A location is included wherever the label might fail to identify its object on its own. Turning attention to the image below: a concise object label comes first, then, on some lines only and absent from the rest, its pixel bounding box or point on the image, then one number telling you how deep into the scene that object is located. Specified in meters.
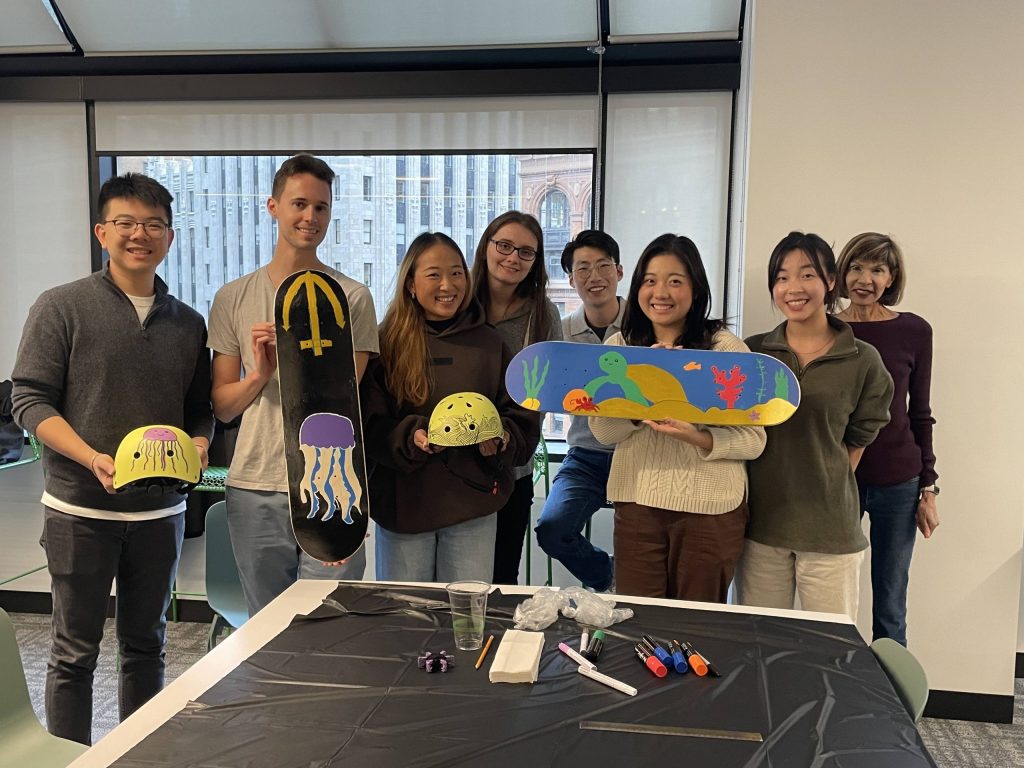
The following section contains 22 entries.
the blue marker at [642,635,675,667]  1.45
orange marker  1.43
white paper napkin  1.38
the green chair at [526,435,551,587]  3.23
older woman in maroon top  2.34
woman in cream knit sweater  2.00
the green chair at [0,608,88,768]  1.57
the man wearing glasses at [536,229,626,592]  2.64
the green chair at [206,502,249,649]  2.68
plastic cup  1.50
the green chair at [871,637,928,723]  1.44
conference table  1.19
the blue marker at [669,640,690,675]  1.44
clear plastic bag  1.62
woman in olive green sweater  2.03
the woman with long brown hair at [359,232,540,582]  2.07
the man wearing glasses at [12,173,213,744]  1.98
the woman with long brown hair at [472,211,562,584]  2.36
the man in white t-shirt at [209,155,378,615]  2.04
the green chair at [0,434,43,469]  3.36
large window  3.47
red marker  1.42
